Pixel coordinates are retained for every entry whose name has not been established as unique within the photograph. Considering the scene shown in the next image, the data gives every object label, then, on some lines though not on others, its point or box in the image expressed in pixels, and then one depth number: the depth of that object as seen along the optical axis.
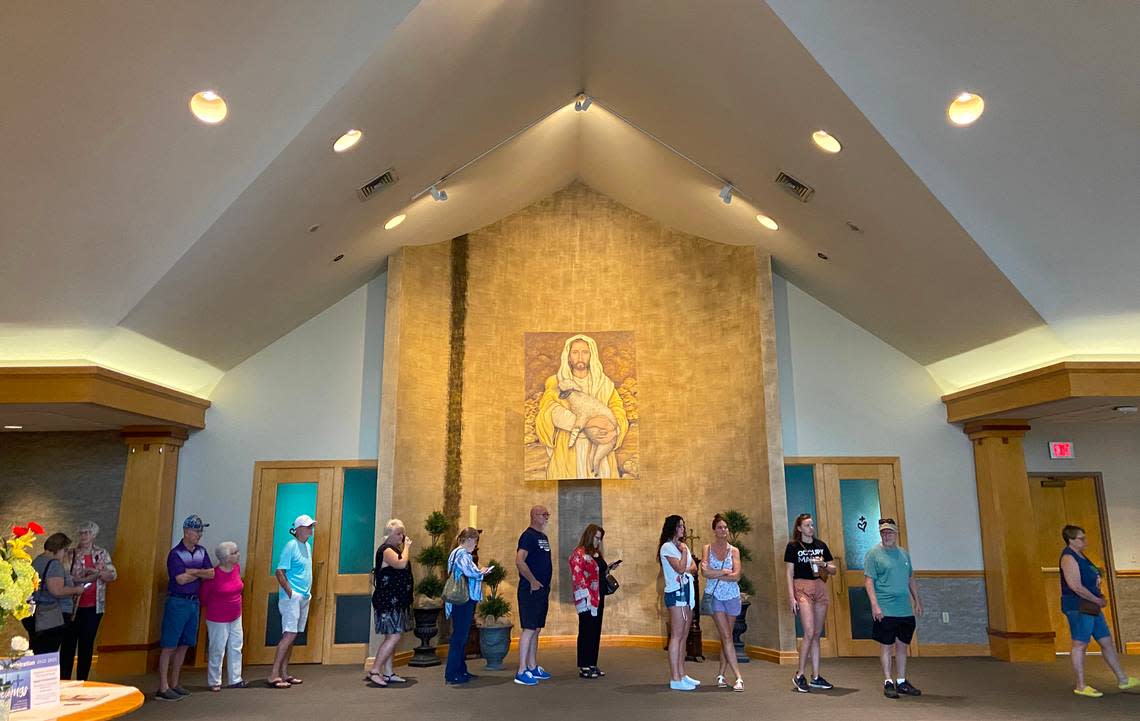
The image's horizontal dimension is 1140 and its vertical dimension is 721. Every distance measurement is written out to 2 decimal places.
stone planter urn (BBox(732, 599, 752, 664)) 7.68
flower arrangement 2.73
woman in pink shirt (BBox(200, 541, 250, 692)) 6.36
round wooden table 2.83
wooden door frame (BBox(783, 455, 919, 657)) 7.86
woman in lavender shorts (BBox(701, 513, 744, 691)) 6.00
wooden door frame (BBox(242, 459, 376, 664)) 7.63
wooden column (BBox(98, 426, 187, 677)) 7.20
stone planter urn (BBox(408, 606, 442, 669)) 7.38
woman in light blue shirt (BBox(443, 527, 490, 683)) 6.36
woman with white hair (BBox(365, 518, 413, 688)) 6.21
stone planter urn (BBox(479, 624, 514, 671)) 7.35
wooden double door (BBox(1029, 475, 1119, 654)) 8.41
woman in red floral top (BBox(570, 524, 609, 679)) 6.57
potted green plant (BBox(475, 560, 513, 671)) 7.36
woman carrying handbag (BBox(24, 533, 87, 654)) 5.16
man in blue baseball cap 6.09
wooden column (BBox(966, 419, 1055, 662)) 7.48
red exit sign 8.28
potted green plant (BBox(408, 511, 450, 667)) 7.41
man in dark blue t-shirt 6.40
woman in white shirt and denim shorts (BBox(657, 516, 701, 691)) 5.98
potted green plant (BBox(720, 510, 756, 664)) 7.70
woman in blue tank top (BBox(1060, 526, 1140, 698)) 5.89
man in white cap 6.39
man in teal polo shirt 5.79
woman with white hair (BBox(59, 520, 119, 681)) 5.80
